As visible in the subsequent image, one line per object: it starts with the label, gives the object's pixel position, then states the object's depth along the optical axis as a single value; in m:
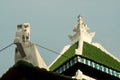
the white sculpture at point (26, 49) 14.06
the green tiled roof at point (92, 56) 24.23
